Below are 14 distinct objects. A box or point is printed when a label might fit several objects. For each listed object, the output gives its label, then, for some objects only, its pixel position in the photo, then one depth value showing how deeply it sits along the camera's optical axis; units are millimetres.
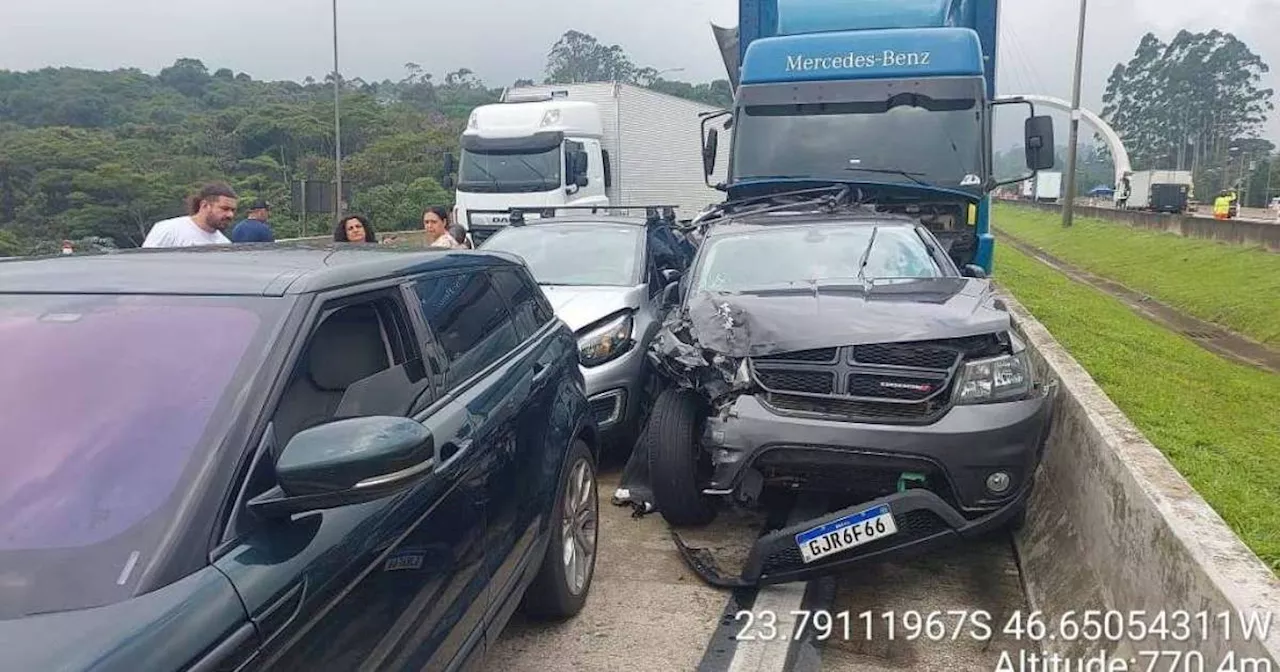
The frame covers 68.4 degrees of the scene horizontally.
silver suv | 6125
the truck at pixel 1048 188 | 85188
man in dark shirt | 7332
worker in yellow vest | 42056
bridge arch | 44594
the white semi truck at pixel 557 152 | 16812
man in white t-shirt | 6605
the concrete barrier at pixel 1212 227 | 20578
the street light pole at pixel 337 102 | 24241
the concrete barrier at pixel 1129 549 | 2652
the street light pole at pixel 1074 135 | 40125
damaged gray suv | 4059
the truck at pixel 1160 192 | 48594
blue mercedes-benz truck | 8766
